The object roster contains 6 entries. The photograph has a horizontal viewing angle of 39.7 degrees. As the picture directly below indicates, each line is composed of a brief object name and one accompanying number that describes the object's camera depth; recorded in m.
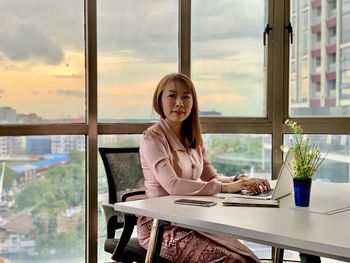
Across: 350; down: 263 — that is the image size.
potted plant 1.85
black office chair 2.26
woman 2.07
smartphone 1.96
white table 1.38
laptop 2.06
